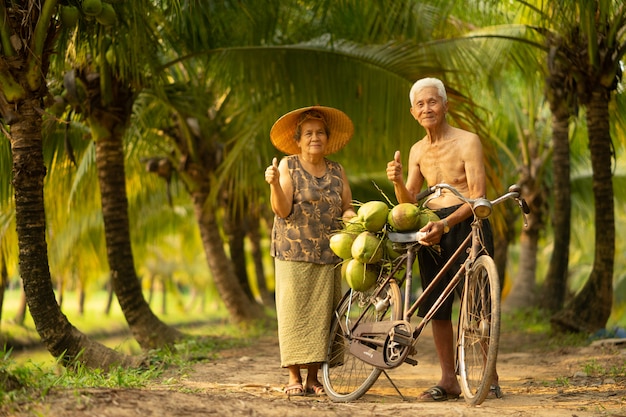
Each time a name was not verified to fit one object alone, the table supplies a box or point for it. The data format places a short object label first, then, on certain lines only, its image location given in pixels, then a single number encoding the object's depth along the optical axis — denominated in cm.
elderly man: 522
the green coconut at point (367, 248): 521
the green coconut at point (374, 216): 520
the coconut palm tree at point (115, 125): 833
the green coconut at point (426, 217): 513
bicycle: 473
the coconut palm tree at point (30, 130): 629
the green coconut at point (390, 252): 531
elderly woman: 559
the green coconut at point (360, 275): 535
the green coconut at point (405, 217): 511
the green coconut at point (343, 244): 539
